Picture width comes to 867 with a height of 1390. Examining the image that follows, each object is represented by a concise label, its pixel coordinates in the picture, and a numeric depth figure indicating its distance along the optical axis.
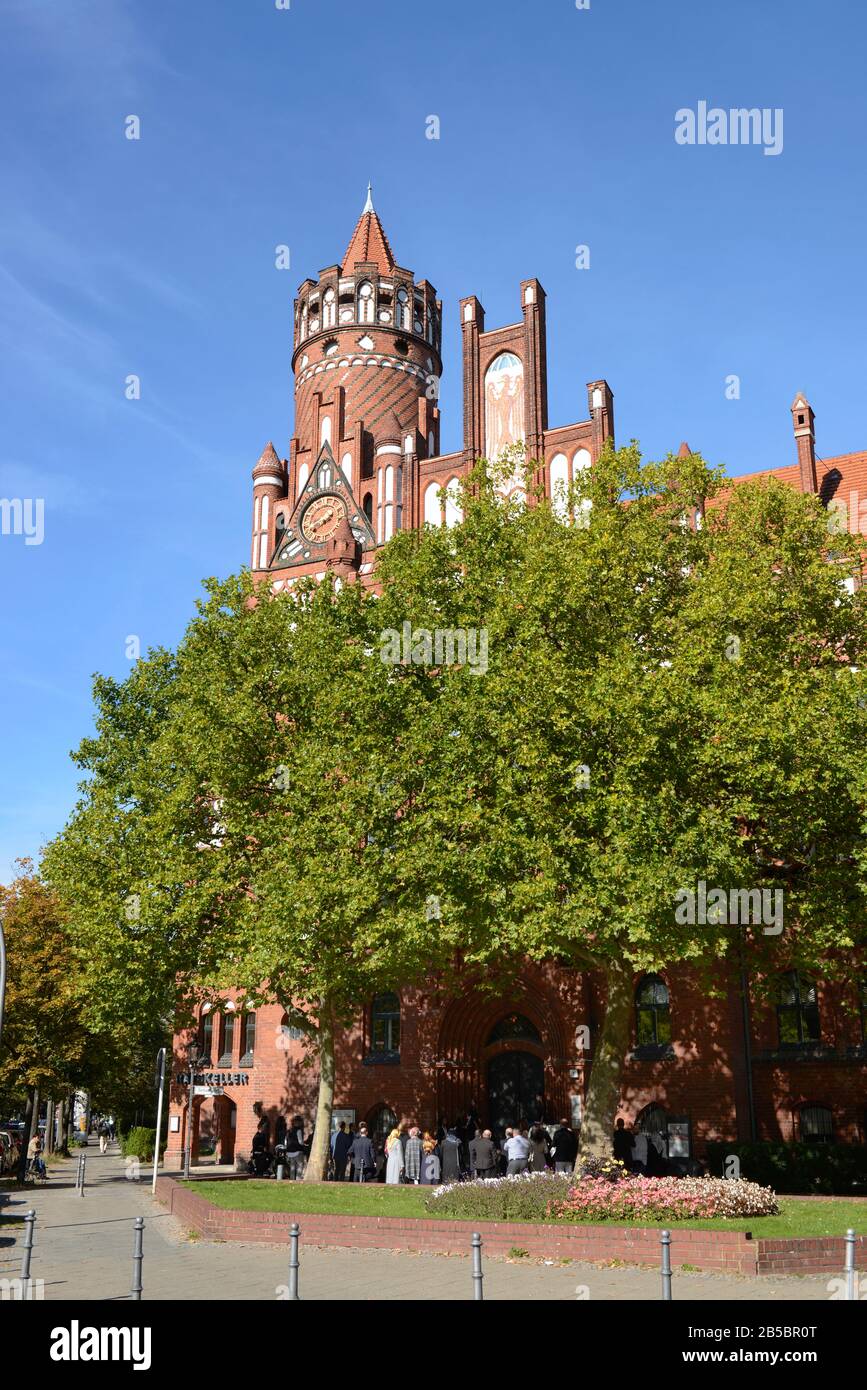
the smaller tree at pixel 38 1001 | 35.53
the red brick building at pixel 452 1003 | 28.17
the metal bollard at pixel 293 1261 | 11.37
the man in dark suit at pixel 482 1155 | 21.72
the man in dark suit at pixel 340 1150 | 27.05
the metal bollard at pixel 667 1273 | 10.38
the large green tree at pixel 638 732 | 20.66
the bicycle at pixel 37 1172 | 36.69
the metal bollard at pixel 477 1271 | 10.57
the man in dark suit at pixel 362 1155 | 25.28
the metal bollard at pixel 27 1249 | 12.20
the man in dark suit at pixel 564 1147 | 24.42
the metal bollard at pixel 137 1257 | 11.77
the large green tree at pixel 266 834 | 23.44
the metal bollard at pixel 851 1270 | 10.68
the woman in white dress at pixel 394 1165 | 25.33
